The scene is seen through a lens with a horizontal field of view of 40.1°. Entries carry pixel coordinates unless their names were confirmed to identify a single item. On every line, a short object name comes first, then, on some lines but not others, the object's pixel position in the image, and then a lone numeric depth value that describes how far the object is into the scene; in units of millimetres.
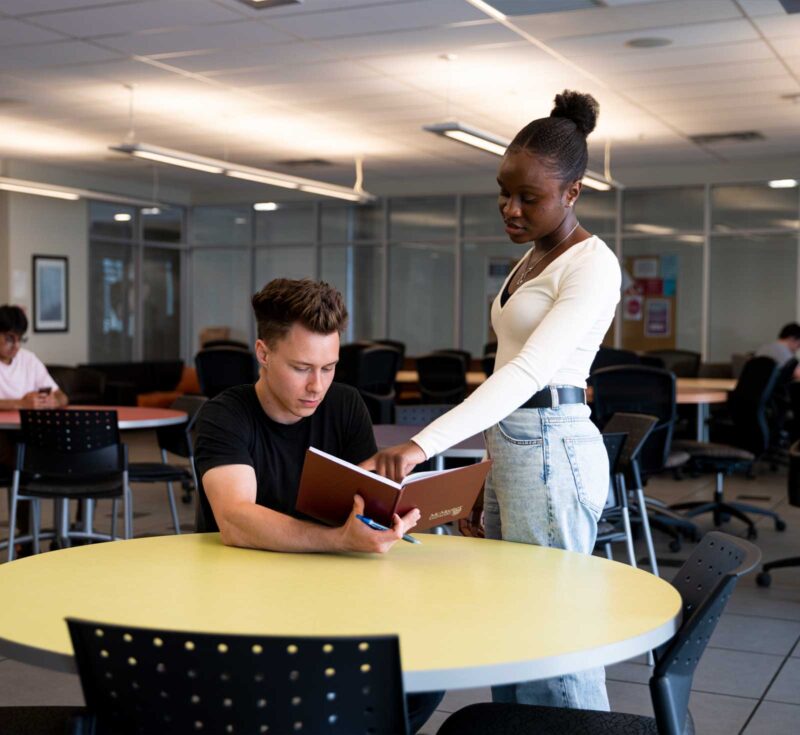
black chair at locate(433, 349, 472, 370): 11258
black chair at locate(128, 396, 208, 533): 5469
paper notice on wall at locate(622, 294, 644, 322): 12664
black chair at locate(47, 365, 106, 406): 7176
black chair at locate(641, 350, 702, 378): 10906
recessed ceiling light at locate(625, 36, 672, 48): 6605
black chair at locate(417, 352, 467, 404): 10031
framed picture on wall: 12484
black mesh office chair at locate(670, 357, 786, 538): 6223
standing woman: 2145
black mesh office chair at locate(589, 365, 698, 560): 5727
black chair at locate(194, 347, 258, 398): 8141
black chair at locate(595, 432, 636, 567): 4078
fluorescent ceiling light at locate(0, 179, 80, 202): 9984
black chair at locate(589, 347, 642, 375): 8266
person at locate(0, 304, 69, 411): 5496
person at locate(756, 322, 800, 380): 9211
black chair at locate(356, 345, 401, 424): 8648
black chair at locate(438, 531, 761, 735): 1663
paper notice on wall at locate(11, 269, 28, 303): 12141
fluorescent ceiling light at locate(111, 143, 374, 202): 8297
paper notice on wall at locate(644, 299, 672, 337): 12539
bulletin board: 12508
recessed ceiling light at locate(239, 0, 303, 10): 5922
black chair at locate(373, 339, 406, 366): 11711
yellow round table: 1465
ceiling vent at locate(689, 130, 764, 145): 10109
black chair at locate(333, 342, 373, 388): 8905
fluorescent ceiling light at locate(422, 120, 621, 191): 7426
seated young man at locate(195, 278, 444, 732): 2059
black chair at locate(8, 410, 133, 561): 4789
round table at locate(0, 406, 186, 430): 4965
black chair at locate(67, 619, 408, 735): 1268
